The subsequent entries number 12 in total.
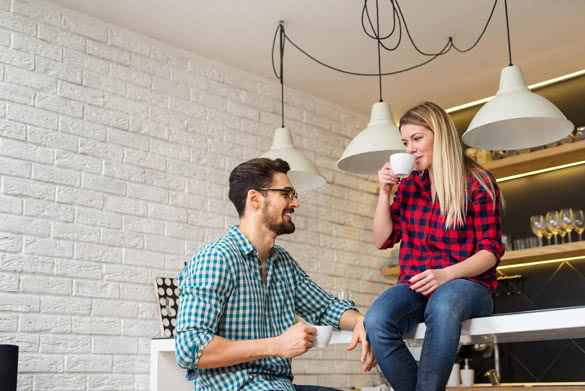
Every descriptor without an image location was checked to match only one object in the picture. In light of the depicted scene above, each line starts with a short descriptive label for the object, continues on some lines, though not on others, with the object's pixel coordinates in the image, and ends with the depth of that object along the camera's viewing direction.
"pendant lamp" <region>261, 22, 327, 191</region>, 3.07
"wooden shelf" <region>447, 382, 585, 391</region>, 3.68
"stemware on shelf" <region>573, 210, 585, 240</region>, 3.72
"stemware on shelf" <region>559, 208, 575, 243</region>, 3.73
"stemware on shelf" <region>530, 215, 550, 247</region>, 3.85
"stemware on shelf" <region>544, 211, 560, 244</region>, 3.77
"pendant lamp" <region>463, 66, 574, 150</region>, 2.38
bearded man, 1.75
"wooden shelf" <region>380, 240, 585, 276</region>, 3.70
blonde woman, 1.83
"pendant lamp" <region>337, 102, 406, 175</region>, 2.59
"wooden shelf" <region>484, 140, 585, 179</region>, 3.87
